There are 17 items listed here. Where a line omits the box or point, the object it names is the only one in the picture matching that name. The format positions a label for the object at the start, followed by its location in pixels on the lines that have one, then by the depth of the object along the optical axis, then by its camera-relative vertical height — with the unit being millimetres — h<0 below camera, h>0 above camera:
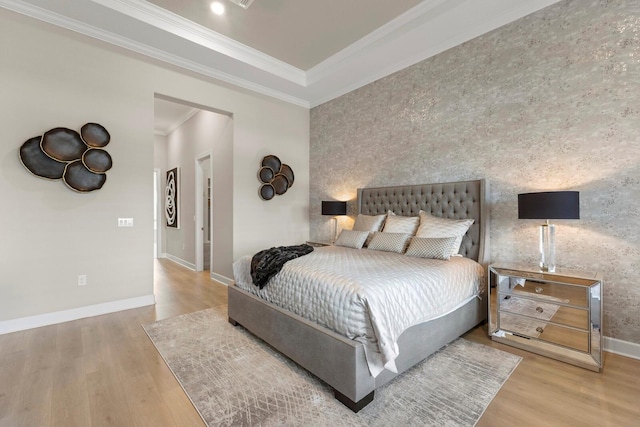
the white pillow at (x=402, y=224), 3297 -170
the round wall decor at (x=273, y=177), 4559 +575
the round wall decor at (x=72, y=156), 2803 +591
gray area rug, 1596 -1170
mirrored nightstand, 2070 -837
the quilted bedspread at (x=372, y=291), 1669 -585
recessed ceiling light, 2885 +2140
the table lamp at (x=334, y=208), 4389 +43
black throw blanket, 2432 -462
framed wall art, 6254 +317
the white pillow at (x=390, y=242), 3111 -360
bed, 1652 -864
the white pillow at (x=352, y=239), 3470 -355
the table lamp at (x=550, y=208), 2180 +7
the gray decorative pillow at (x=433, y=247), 2697 -368
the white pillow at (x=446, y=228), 2910 -194
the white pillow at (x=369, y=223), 3646 -173
